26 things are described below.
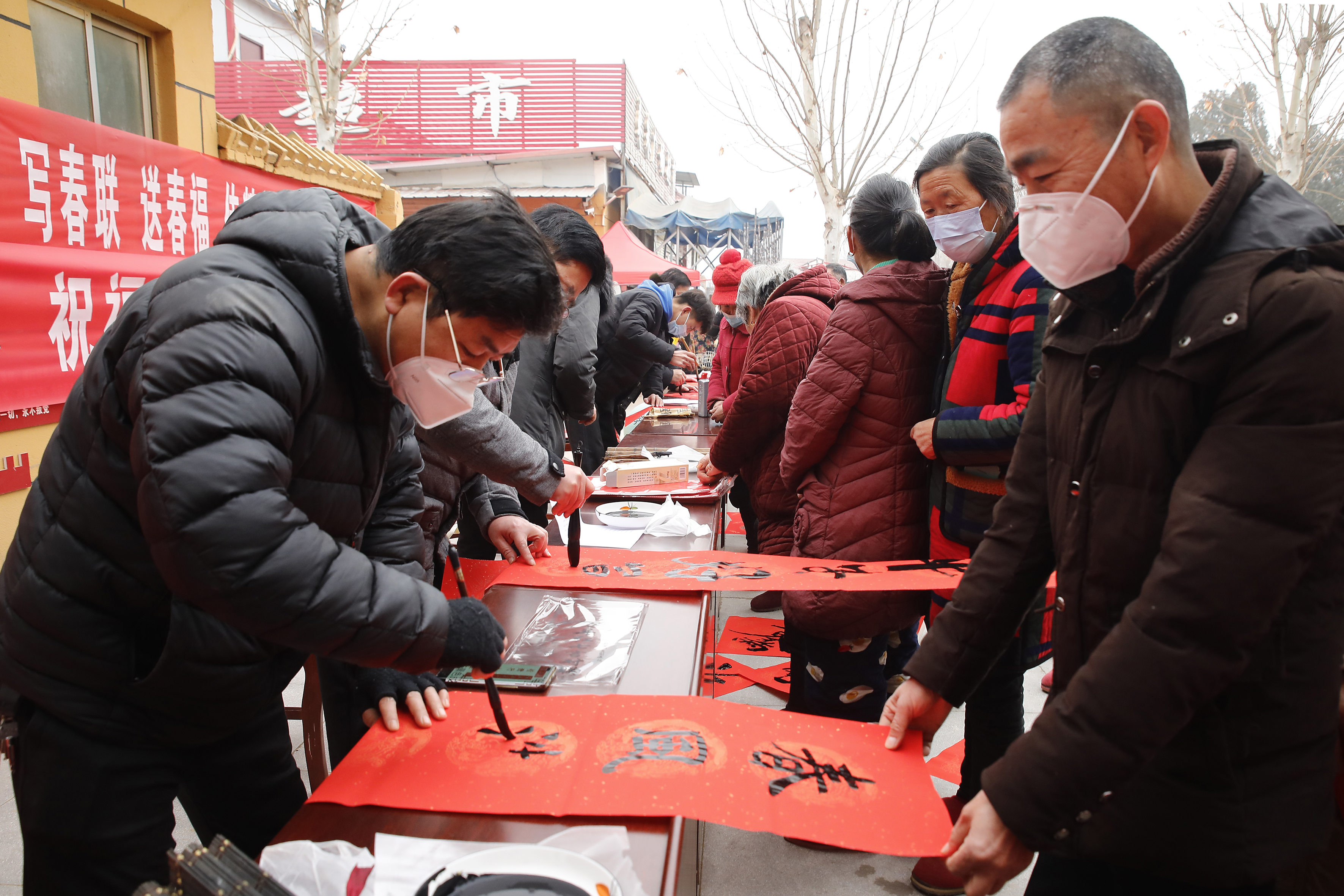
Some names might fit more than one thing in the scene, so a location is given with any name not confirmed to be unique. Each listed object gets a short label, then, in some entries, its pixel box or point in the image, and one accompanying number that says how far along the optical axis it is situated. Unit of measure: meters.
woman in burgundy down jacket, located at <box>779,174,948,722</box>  2.06
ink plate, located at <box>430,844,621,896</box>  0.86
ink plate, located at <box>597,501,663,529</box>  2.53
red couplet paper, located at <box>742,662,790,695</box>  3.17
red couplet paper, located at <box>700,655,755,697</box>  3.15
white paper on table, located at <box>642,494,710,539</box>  2.49
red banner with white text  2.99
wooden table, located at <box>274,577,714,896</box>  0.91
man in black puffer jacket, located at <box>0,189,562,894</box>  0.87
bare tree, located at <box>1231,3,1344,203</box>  8.52
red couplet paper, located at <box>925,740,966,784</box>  2.48
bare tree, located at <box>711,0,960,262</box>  7.30
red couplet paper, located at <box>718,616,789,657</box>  3.58
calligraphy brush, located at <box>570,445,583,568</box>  1.97
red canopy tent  10.86
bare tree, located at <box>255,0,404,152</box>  7.20
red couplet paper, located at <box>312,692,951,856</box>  1.00
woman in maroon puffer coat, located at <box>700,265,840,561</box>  2.63
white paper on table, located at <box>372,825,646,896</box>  0.88
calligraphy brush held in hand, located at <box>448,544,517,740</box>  1.13
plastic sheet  1.44
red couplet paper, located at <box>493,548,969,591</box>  1.87
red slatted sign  12.38
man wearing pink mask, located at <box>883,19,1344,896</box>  0.79
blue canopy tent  16.09
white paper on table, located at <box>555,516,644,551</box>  2.34
